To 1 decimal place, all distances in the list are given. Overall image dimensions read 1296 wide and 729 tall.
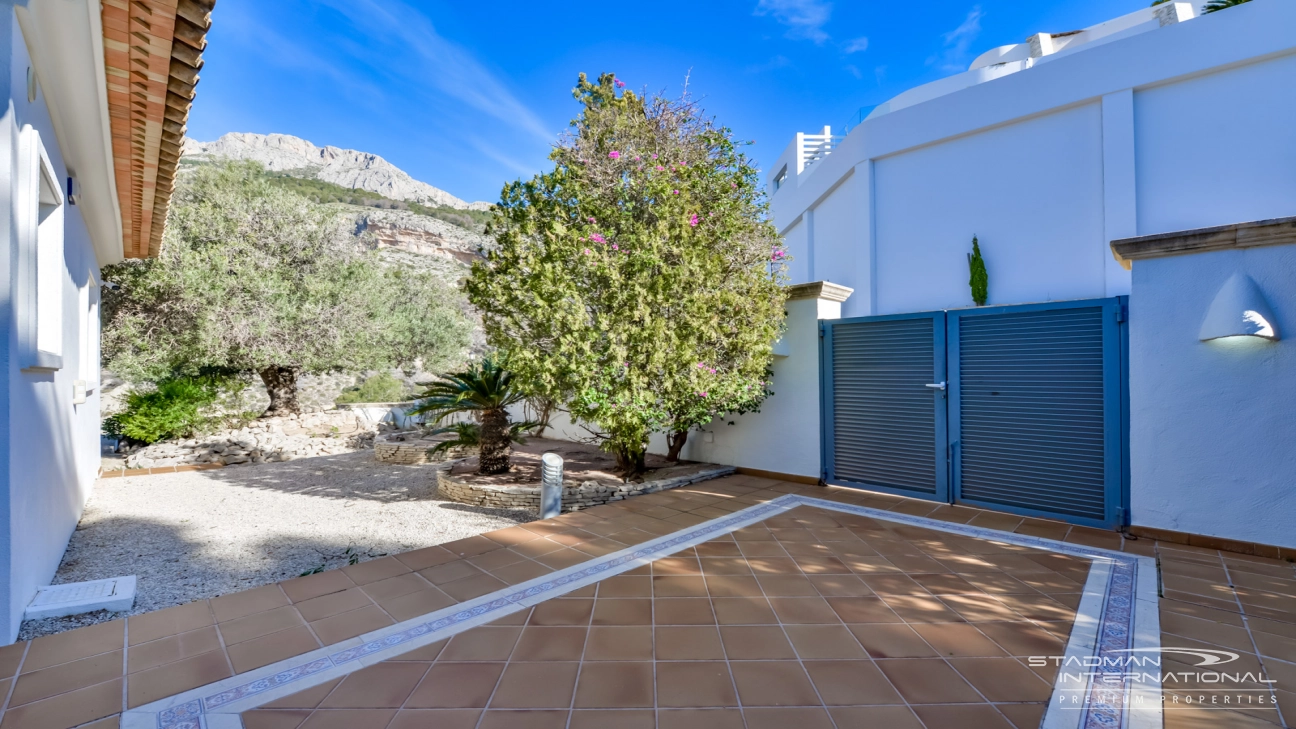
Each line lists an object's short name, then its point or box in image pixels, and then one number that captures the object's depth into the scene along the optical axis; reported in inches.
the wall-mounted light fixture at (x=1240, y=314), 164.2
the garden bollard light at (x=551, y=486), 226.7
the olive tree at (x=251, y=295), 421.1
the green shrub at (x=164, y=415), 390.9
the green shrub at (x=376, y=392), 720.3
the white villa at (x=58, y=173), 123.2
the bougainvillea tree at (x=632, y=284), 239.9
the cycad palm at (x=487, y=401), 289.0
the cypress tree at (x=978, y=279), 451.5
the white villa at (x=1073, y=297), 176.4
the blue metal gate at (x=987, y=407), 201.8
